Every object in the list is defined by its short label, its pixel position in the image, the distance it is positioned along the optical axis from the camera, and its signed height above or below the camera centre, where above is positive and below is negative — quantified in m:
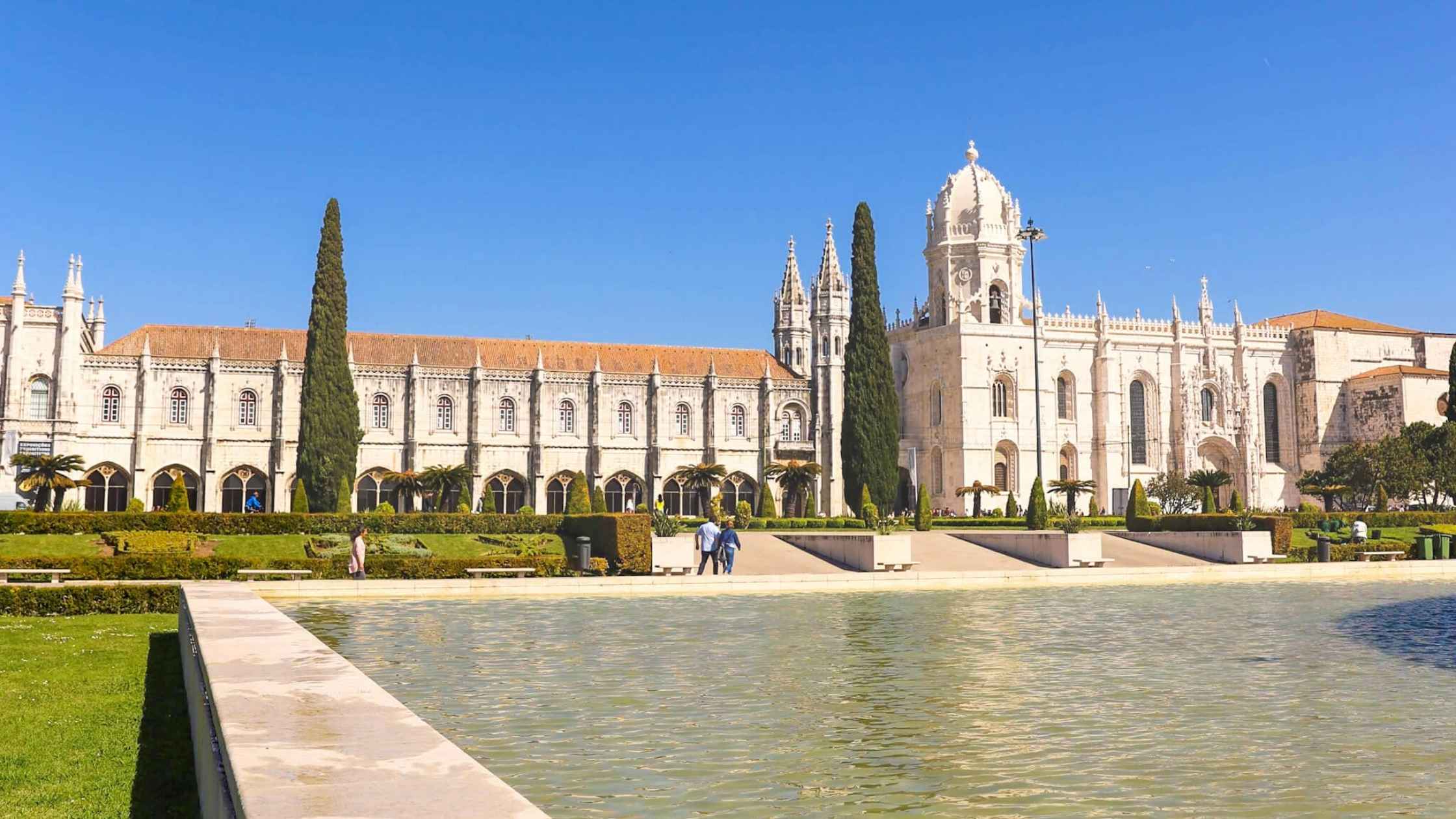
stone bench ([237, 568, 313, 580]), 25.62 -1.31
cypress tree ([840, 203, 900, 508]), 59.03 +5.40
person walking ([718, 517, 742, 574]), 30.45 -0.81
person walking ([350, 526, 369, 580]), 26.33 -0.97
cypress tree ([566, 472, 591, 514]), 52.78 +0.49
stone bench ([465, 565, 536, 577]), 27.52 -1.34
